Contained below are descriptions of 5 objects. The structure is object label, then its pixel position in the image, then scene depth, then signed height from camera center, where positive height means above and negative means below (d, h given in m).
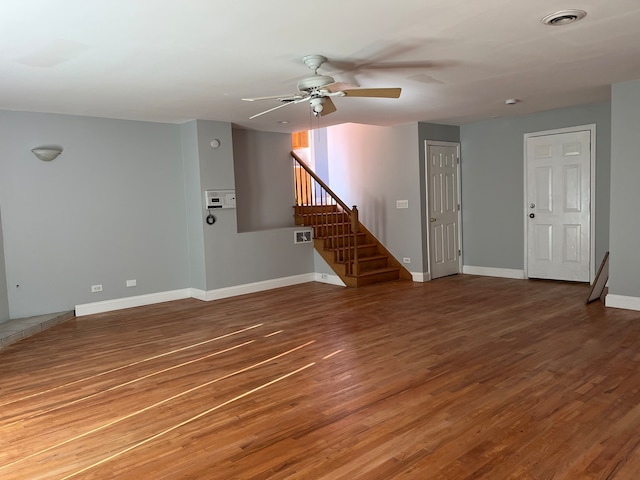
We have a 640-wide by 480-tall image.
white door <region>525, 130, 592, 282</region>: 6.39 -0.19
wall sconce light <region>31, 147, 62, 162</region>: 5.32 +0.68
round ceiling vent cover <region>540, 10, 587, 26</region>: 2.94 +1.10
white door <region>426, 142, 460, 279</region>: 7.32 -0.18
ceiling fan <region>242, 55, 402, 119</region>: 3.58 +0.84
